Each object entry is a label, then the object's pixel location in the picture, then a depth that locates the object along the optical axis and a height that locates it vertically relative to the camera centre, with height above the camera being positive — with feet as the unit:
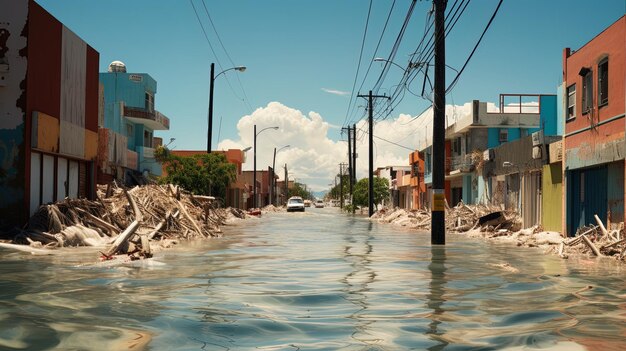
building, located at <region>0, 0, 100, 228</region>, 65.31 +9.35
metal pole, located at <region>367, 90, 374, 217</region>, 177.09 +14.65
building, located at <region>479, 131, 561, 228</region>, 94.17 +4.86
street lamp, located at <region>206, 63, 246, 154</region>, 131.86 +19.80
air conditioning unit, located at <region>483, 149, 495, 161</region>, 126.74 +9.43
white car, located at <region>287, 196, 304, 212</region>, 264.42 -1.65
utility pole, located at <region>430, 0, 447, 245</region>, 69.36 +8.17
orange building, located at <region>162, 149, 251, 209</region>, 236.88 +6.04
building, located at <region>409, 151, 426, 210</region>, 217.97 +7.78
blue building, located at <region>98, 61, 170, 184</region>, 157.07 +20.92
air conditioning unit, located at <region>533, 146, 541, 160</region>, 91.45 +7.17
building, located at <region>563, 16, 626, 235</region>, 66.90 +8.27
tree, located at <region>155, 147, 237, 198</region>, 136.98 +5.63
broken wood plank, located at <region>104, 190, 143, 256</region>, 50.56 -2.96
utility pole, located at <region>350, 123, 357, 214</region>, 256.11 +18.01
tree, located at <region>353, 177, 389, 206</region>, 245.45 +3.87
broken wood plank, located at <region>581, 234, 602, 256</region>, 57.13 -3.51
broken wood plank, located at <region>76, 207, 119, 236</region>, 68.44 -2.46
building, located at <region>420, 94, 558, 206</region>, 154.71 +17.56
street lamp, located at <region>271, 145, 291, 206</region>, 468.54 +5.66
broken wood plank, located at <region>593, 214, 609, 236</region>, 62.21 -2.30
